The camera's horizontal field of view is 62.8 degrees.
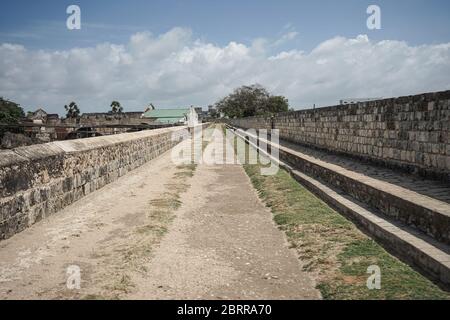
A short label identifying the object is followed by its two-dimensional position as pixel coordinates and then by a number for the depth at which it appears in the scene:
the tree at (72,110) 90.09
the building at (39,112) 105.48
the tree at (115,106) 97.88
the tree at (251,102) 94.31
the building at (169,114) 85.44
